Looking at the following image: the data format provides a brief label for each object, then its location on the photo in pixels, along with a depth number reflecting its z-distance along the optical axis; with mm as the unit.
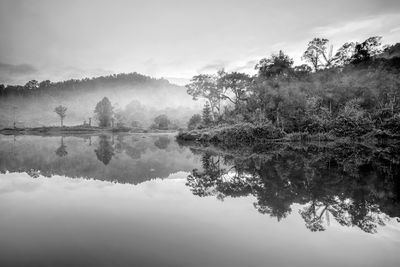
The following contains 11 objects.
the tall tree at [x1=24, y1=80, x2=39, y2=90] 191250
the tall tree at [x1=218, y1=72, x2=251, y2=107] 46938
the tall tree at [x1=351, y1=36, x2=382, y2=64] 40850
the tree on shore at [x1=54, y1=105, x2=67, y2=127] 105031
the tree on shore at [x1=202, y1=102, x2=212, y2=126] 49253
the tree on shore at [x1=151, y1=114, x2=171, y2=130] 96162
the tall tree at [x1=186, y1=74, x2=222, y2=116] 50200
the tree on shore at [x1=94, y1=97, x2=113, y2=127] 96188
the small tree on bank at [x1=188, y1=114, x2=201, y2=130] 62844
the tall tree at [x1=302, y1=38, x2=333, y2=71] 42562
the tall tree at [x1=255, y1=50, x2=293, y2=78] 42562
